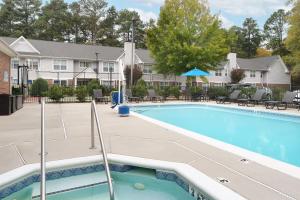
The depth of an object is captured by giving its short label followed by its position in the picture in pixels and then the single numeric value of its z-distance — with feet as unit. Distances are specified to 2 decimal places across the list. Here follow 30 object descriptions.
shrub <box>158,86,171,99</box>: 69.31
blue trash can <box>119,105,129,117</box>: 35.91
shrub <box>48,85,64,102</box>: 57.62
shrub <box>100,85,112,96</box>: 67.15
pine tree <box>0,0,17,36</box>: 151.84
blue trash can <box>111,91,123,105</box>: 42.35
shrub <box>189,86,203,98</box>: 70.33
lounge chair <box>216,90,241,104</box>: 61.31
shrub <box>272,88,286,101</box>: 53.92
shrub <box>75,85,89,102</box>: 60.13
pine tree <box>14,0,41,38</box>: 153.28
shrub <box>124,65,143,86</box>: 103.76
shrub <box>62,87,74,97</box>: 62.96
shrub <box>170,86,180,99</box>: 70.73
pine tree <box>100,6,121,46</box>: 165.78
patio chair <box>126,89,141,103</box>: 61.21
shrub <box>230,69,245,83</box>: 126.04
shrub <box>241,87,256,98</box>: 62.17
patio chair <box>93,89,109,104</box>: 58.75
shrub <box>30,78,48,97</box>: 70.38
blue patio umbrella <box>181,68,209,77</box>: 66.85
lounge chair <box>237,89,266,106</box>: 54.25
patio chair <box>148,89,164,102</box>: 64.95
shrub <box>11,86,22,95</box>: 55.47
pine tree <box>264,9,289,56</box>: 175.52
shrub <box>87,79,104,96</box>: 65.10
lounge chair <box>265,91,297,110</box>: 48.14
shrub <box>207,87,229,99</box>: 68.72
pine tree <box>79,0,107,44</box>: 165.17
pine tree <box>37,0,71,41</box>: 155.05
